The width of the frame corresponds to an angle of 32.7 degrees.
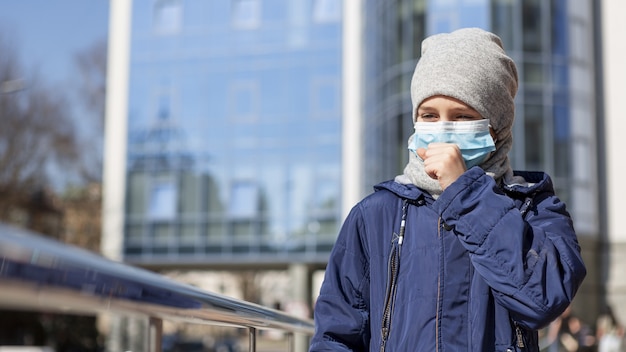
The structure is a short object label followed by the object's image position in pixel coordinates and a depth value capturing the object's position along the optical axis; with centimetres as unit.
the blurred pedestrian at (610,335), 1526
